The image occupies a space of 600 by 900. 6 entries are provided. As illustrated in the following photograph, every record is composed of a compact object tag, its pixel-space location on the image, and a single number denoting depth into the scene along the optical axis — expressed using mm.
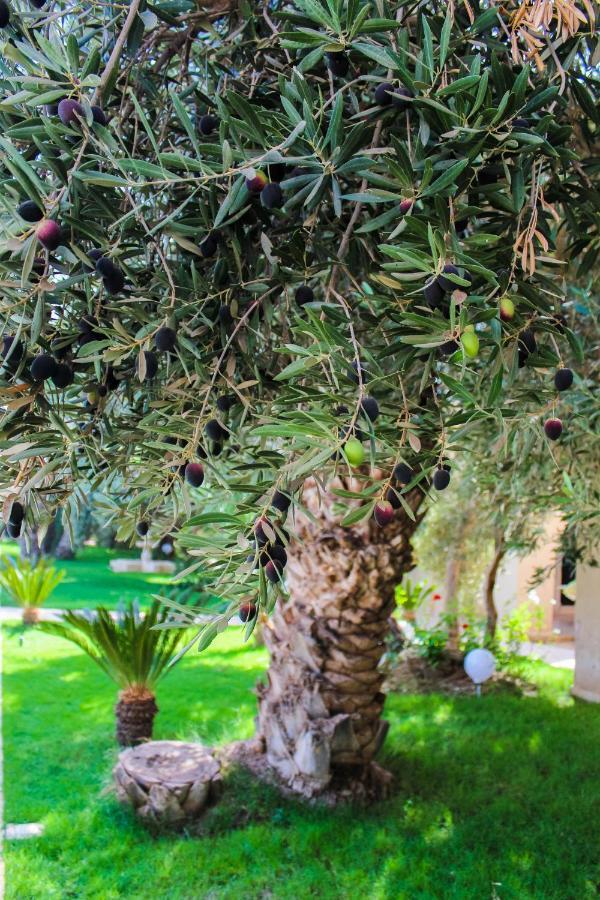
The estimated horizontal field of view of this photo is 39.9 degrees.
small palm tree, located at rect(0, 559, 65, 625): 11828
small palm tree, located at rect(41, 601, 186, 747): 6035
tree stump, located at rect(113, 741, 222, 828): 4793
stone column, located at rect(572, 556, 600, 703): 8219
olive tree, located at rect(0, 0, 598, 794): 1271
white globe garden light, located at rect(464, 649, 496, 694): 7672
